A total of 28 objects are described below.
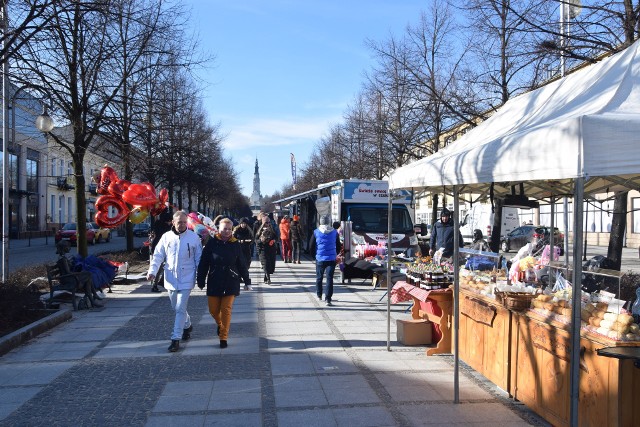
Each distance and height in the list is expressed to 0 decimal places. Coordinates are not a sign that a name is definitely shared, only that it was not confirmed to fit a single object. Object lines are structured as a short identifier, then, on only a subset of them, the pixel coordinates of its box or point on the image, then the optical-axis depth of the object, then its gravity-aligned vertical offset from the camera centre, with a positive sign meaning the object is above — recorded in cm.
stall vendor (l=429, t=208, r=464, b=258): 1110 -36
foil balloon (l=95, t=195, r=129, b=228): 1409 +7
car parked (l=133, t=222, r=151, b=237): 5537 -162
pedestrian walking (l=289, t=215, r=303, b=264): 2120 -77
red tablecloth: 738 -106
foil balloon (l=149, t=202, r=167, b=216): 1553 +15
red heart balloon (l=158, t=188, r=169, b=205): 1639 +50
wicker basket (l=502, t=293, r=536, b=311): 521 -76
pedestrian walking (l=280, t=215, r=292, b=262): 2102 -85
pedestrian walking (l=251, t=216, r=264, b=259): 2165 -38
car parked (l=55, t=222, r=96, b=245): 3740 -130
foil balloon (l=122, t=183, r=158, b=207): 1433 +48
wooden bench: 1070 -131
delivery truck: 1834 +23
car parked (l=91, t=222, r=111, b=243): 4312 -158
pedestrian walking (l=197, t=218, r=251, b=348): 768 -78
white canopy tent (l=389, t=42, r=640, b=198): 337 +53
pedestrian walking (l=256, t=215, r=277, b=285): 1480 -79
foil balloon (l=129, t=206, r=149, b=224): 1512 +0
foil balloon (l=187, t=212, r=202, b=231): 1611 -16
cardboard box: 796 -162
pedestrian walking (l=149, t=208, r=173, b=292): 1376 -39
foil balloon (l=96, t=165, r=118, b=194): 1480 +90
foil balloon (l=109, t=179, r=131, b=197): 1445 +66
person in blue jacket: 1127 -67
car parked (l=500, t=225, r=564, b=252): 3025 -109
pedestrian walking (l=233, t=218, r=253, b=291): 1448 -48
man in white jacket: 758 -66
